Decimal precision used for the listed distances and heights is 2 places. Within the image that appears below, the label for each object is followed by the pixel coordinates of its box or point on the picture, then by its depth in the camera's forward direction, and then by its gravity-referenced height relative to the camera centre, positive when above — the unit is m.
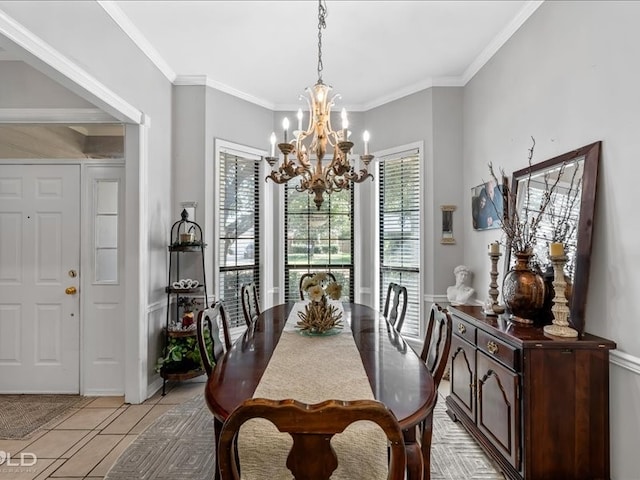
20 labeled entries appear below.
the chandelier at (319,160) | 2.37 +0.54
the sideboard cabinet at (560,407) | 1.83 -0.85
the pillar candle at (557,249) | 1.93 -0.04
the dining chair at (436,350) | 1.70 -0.56
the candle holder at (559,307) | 1.91 -0.35
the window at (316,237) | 4.58 +0.06
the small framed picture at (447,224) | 3.85 +0.18
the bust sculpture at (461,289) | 3.50 -0.47
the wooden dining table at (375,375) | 1.32 -0.60
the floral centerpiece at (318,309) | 2.29 -0.44
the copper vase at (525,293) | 2.14 -0.31
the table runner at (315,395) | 1.14 -0.60
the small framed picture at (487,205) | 3.06 +0.33
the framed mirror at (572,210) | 1.99 +0.19
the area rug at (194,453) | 2.18 -1.41
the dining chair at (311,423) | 0.85 -0.43
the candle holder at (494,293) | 2.43 -0.36
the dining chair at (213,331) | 1.82 -0.49
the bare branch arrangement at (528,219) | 2.35 +0.16
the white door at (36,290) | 3.34 -0.45
